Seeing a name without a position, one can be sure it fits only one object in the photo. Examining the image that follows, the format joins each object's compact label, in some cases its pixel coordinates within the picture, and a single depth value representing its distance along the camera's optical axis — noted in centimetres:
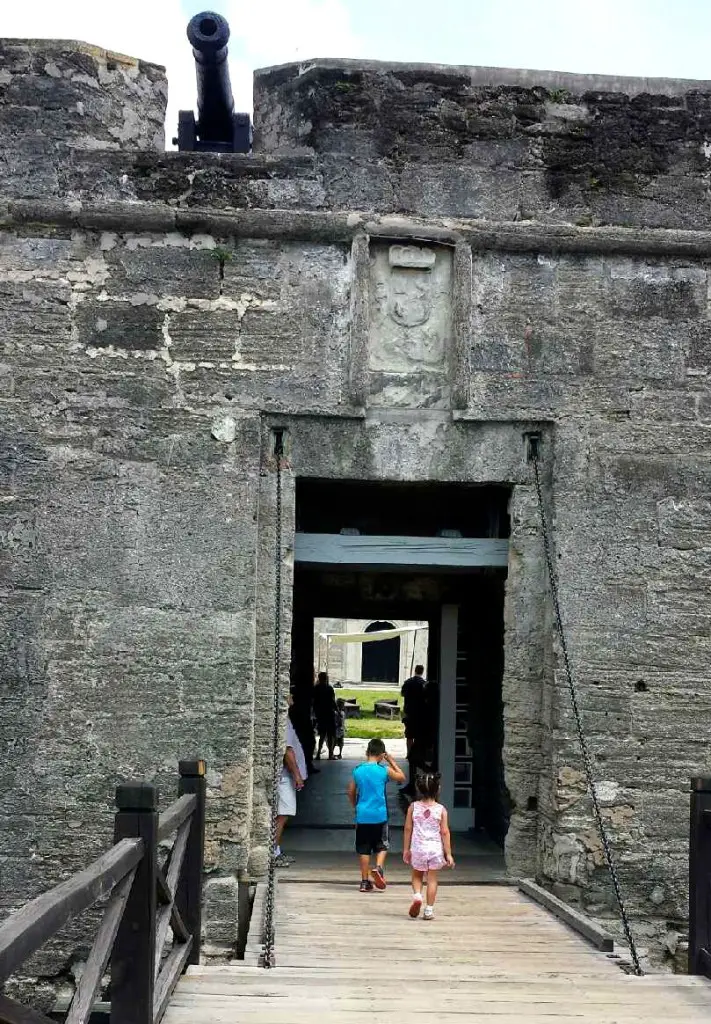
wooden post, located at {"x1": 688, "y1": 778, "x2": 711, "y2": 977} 485
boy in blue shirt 676
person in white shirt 758
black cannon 733
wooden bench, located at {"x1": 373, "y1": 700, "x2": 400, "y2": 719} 2589
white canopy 2285
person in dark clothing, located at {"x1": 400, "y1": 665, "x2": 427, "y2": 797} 1095
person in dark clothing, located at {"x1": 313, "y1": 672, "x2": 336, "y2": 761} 1459
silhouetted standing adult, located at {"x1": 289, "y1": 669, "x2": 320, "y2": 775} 1212
